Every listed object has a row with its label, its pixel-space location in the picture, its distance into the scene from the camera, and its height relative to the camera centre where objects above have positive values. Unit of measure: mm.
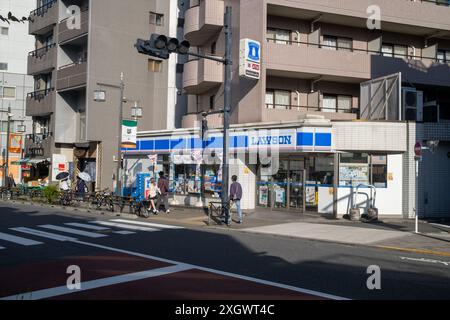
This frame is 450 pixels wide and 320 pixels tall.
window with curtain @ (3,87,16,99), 49994 +8244
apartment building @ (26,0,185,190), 32312 +6634
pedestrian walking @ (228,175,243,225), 18470 -812
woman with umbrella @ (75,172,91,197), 25344 -677
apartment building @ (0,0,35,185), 49562 +10908
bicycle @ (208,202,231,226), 18041 -1580
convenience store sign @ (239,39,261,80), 20938 +5195
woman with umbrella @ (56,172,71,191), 26931 -525
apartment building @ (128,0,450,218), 20047 +3539
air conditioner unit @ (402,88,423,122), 22281 +3479
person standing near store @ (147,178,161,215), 21344 -979
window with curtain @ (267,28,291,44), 23922 +7114
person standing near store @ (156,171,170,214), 22031 -847
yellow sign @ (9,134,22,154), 38866 +2329
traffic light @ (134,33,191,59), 13499 +3711
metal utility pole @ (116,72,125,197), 23641 +435
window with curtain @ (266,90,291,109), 23859 +3865
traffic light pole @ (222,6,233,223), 17422 +2268
